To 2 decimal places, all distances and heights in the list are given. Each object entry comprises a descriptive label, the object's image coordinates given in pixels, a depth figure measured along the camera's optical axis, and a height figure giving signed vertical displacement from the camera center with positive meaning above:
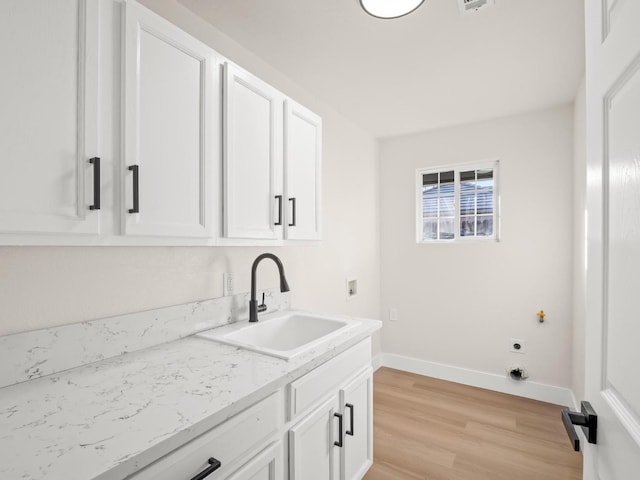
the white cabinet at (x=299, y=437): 0.82 -0.67
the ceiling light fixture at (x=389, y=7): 1.49 +1.10
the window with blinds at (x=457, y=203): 3.10 +0.38
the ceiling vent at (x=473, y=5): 1.52 +1.13
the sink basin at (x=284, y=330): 1.55 -0.48
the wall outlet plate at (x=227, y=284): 1.75 -0.25
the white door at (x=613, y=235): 0.53 +0.01
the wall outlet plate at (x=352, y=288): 2.98 -0.45
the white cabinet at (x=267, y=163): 1.37 +0.38
